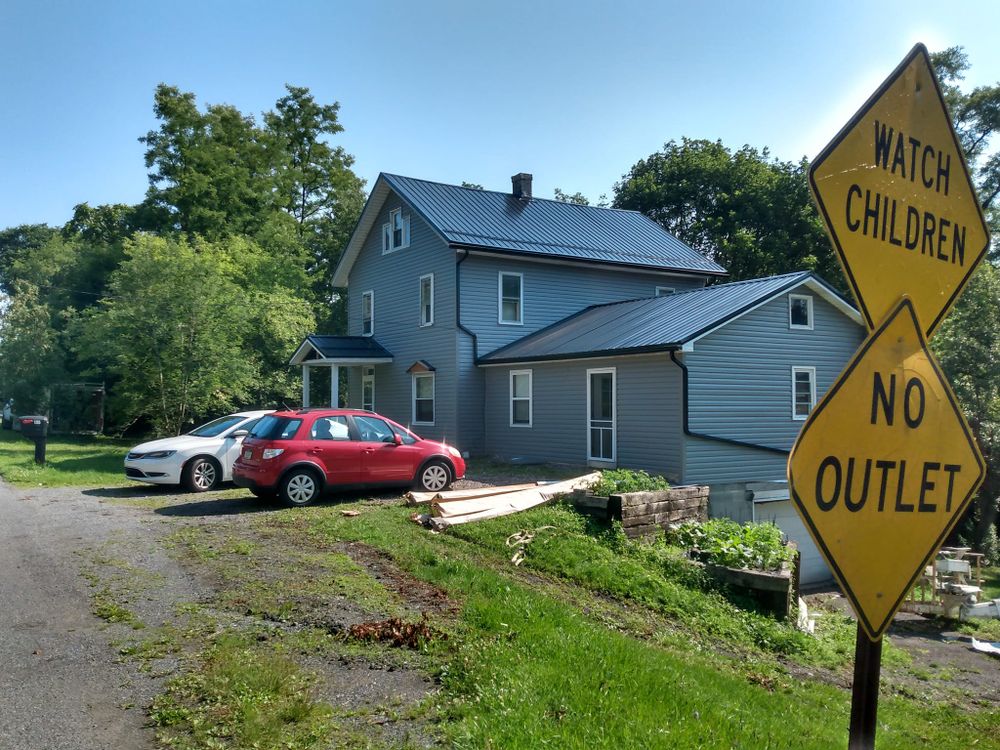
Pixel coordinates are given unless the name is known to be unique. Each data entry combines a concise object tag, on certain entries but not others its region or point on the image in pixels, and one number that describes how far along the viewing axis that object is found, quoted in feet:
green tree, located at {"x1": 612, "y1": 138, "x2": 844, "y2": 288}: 121.60
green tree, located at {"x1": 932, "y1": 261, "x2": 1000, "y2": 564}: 75.41
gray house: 56.03
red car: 40.63
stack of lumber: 36.29
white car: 47.52
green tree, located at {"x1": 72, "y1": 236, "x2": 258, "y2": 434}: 72.90
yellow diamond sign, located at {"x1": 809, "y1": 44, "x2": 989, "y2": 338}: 7.98
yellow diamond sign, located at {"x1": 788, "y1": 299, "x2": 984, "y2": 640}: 7.54
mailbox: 60.70
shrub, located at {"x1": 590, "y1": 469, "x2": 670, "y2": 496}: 39.89
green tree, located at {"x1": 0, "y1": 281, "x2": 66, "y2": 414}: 121.70
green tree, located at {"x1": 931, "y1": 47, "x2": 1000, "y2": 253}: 113.39
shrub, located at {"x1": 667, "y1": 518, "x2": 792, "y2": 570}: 34.47
